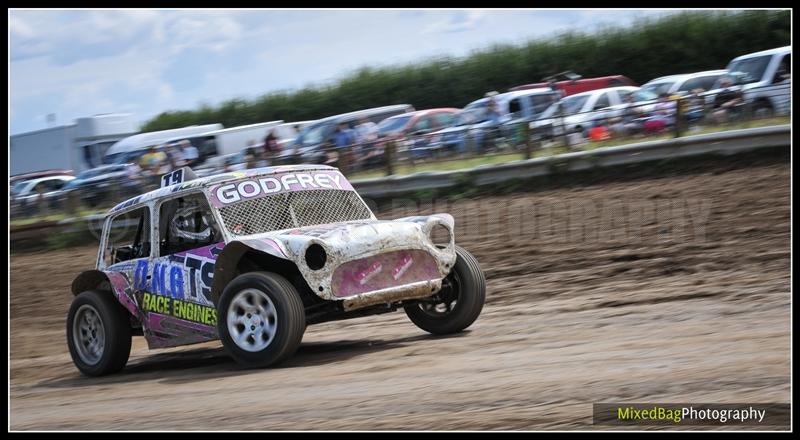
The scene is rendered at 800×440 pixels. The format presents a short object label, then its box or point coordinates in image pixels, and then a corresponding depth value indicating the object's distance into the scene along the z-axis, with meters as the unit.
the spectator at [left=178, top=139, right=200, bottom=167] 26.66
